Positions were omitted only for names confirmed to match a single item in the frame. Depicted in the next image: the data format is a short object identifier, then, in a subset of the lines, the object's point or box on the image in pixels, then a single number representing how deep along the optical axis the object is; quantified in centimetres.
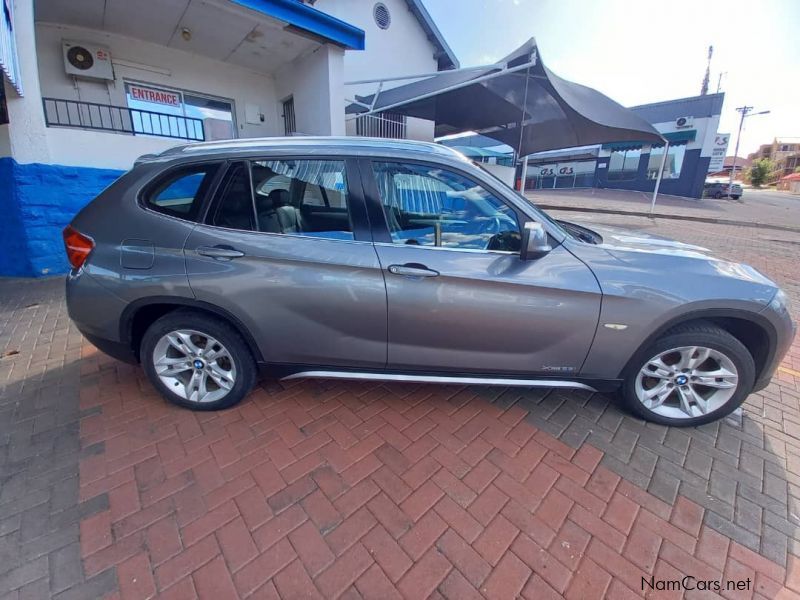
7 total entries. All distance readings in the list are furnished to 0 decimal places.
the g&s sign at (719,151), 3077
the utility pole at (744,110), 3966
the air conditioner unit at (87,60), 672
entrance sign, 750
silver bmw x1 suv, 218
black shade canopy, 844
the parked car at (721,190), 2960
